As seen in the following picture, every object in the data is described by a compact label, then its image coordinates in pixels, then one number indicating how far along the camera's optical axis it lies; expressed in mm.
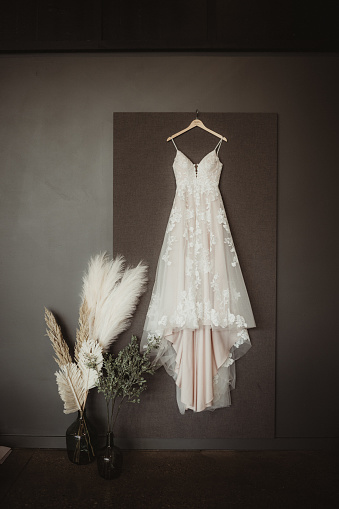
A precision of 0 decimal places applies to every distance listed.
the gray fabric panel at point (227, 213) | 2383
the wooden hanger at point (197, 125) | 2352
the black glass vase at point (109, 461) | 2062
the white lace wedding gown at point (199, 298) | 2213
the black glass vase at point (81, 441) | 2176
